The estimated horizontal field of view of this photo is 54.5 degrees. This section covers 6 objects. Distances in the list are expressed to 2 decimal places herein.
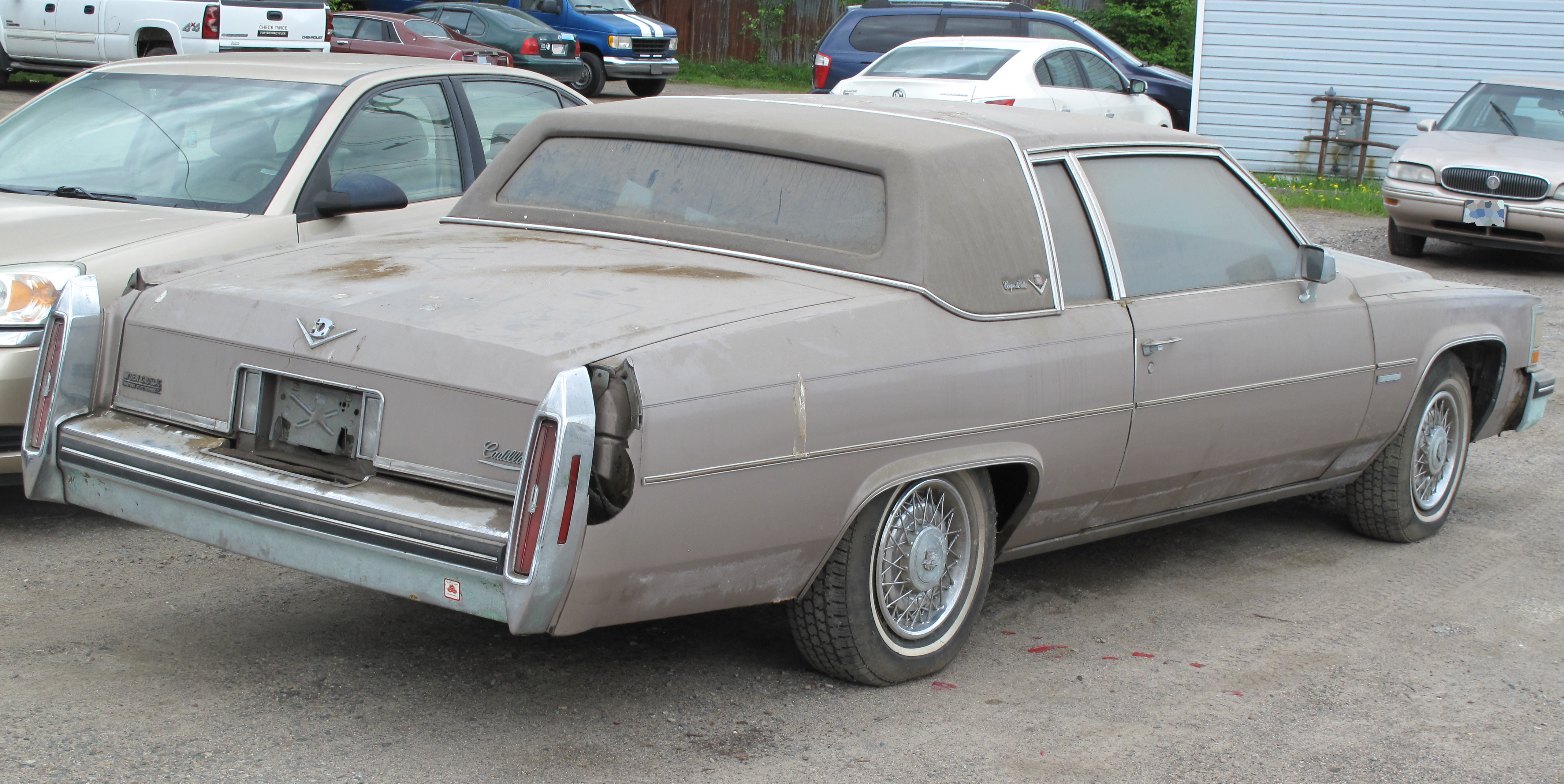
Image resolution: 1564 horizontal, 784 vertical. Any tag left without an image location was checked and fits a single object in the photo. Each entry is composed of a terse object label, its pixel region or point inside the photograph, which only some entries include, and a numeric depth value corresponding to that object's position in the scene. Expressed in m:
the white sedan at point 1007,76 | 14.63
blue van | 24.25
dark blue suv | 18.61
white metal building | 17.33
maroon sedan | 21.27
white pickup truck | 16.92
